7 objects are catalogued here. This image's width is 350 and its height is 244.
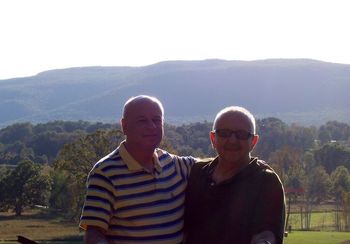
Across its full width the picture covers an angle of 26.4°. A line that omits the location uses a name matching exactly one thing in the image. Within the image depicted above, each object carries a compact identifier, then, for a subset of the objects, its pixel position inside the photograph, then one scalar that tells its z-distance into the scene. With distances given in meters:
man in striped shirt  4.64
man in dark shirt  4.48
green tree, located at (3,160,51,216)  52.12
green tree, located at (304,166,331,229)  61.84
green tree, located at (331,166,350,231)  60.31
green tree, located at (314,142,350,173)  80.31
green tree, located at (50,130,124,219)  38.81
